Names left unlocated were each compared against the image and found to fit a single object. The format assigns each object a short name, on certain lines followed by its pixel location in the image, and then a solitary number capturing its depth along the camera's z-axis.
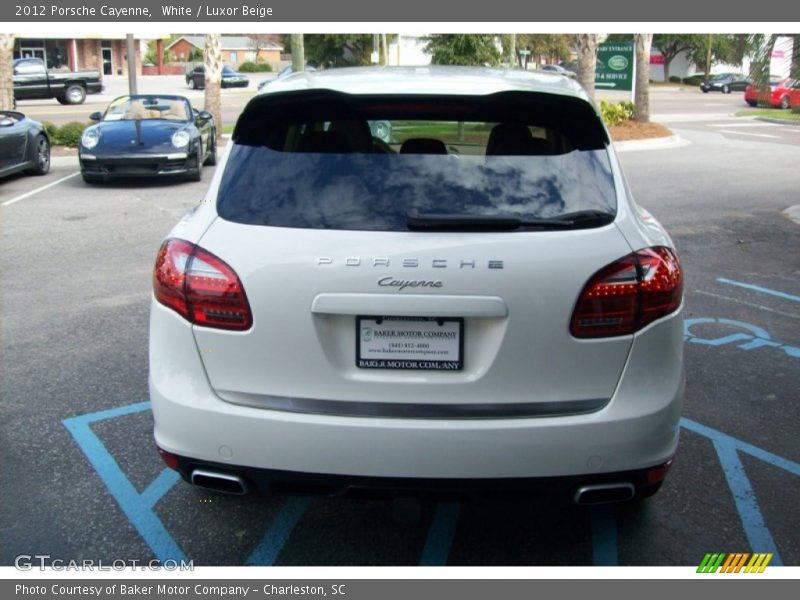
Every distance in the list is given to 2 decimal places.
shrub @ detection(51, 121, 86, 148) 19.50
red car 35.34
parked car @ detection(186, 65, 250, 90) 54.25
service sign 29.22
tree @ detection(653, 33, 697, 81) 73.38
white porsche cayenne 2.91
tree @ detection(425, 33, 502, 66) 36.81
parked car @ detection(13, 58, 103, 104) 36.19
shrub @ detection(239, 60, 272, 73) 82.94
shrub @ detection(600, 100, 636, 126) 25.52
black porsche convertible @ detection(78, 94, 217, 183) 14.01
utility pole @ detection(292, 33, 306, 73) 18.66
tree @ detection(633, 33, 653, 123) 25.61
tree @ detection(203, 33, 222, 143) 21.39
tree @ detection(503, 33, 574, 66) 76.31
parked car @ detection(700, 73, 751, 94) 58.38
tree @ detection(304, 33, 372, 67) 60.53
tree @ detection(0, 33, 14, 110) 18.72
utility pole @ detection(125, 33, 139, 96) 20.27
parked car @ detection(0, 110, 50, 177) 13.92
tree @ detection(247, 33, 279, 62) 99.93
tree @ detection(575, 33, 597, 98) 23.08
